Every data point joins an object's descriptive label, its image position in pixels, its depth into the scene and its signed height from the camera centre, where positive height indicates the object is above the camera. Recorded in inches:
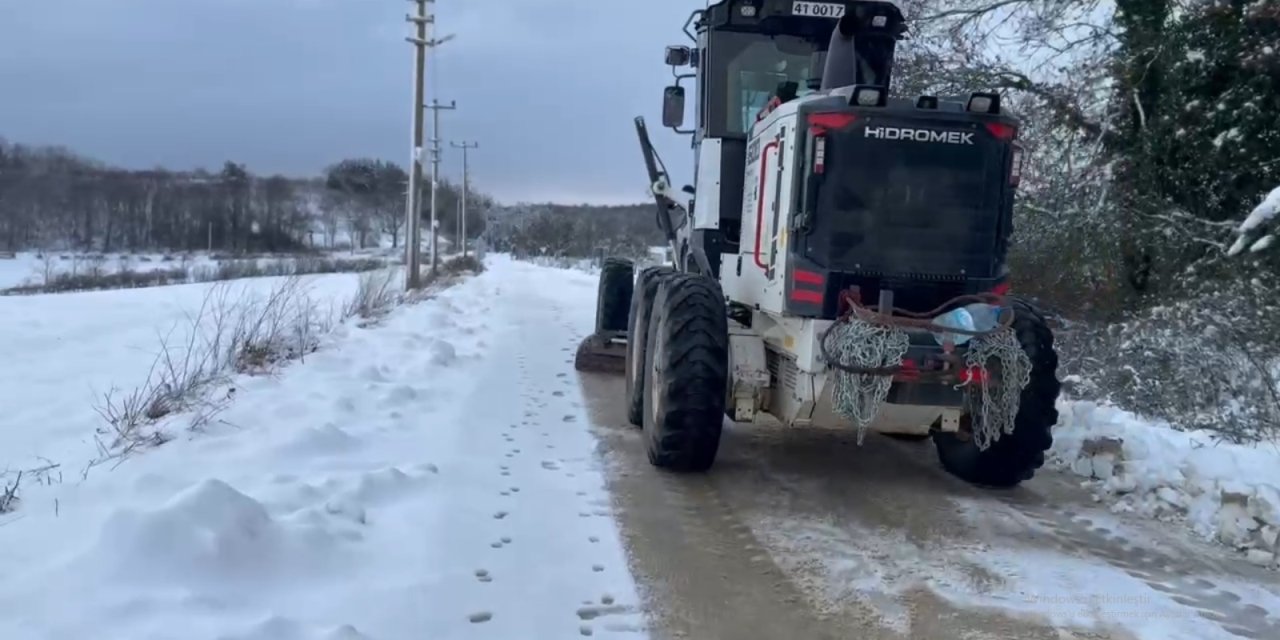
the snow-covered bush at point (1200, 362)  305.0 -33.5
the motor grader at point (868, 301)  222.1 -11.2
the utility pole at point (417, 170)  1066.1 +69.0
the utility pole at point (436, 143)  1905.9 +183.9
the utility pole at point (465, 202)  2564.0 +91.7
